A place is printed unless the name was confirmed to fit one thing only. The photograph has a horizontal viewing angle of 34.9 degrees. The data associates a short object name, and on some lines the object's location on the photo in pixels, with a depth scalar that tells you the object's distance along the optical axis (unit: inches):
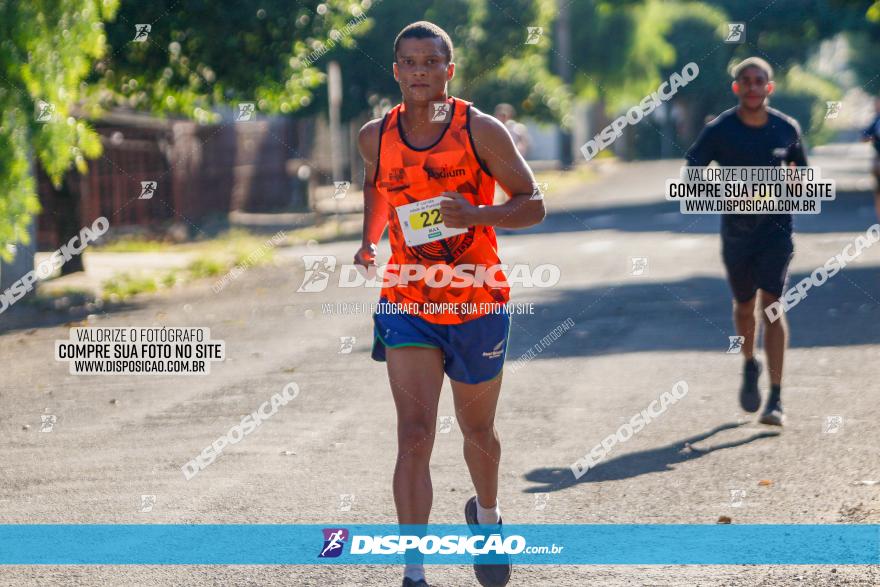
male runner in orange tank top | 204.5
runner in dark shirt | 336.5
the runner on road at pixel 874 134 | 521.7
